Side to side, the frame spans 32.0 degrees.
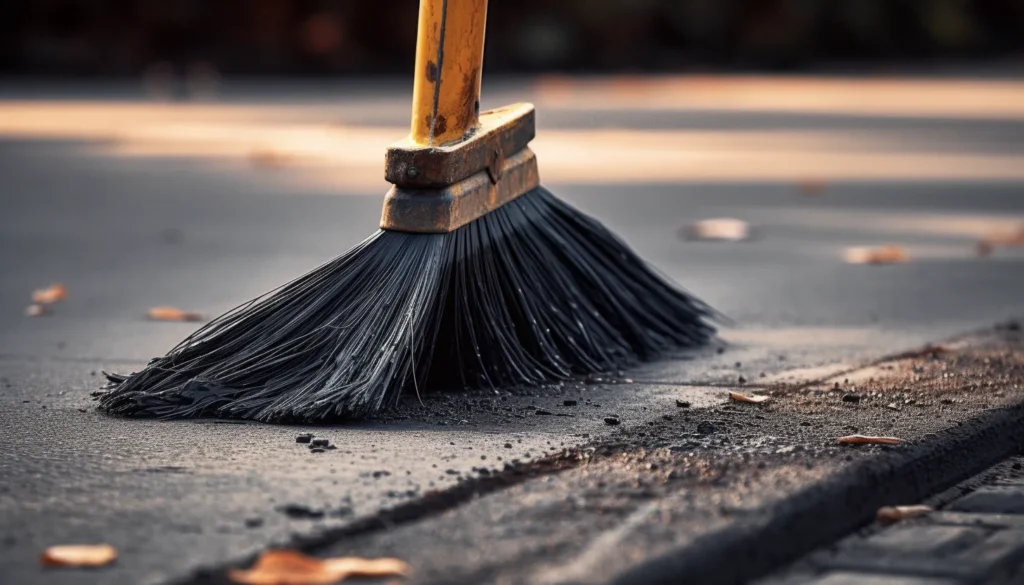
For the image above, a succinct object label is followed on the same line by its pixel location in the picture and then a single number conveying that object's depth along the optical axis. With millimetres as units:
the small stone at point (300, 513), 2461
